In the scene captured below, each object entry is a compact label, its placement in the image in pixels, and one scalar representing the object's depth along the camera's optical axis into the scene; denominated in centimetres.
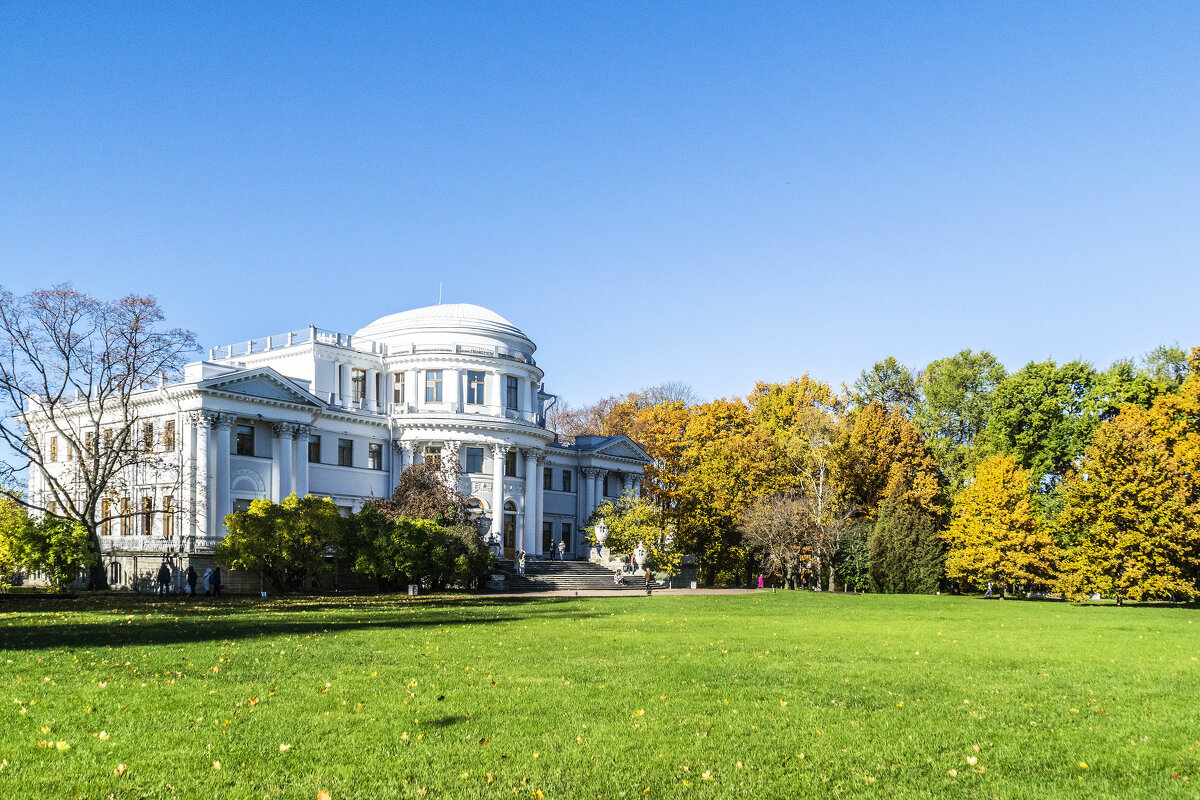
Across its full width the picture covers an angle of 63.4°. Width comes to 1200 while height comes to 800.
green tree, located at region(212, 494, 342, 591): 3916
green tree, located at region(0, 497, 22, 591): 3616
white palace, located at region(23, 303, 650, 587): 4800
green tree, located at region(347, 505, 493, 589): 4181
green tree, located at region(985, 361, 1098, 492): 5559
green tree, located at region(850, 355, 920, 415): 6912
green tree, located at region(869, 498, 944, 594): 4766
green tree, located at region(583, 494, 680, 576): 5559
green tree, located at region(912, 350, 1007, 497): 6538
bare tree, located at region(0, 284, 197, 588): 4006
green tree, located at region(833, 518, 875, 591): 5003
